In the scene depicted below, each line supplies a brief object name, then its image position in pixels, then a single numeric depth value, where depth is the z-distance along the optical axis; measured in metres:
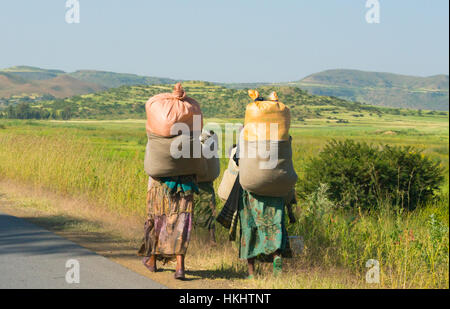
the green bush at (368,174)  28.02
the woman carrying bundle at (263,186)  13.27
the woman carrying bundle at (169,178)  13.42
